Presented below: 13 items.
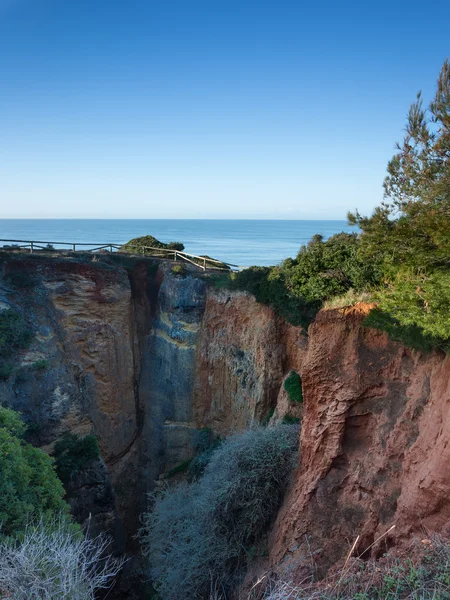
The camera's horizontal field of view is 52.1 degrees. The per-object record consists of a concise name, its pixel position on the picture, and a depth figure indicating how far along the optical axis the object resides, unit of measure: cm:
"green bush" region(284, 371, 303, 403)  1579
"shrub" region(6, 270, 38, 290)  2106
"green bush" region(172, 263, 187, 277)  2248
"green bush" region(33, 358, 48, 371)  2000
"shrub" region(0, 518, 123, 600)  798
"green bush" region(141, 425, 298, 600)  1322
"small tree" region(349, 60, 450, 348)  1026
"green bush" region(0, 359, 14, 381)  1887
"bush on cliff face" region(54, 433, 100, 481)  1884
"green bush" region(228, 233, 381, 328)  1417
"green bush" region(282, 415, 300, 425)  1542
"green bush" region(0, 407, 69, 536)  1163
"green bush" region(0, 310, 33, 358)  1950
